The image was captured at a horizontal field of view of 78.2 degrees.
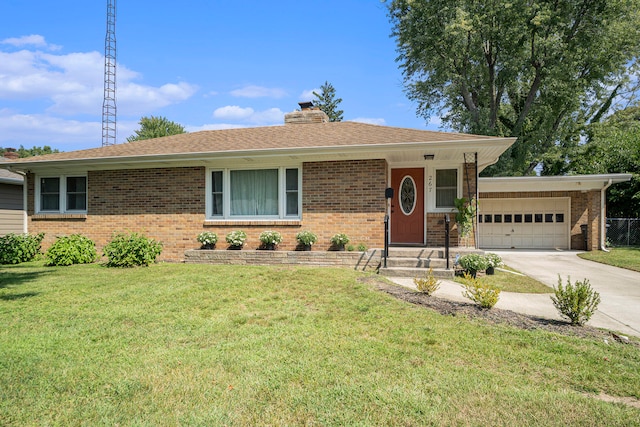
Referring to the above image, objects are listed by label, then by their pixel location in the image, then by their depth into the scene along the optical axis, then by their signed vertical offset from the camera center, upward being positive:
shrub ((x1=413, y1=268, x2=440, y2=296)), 6.33 -1.14
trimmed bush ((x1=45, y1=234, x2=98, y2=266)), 10.19 -1.01
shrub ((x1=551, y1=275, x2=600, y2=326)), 4.93 -1.09
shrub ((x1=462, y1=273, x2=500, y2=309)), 5.53 -1.15
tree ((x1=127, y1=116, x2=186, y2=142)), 36.62 +8.21
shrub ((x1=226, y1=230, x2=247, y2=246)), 10.35 -0.62
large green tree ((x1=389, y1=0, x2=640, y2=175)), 19.52 +8.29
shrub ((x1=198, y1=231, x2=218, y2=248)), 10.52 -0.67
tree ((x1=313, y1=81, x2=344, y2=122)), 43.28 +12.74
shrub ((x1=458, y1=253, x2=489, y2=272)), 8.35 -0.99
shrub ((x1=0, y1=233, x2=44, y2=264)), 10.88 -1.00
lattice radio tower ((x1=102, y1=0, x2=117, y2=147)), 28.95 +10.45
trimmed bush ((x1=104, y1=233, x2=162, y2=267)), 9.66 -0.95
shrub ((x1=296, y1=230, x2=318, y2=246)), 9.91 -0.58
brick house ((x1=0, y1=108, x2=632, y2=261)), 9.85 +0.82
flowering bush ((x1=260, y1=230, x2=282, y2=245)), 10.13 -0.60
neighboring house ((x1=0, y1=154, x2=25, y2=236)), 14.13 +0.33
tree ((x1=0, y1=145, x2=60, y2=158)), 52.81 +8.57
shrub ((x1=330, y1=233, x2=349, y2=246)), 9.63 -0.59
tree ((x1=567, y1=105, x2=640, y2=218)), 18.08 +3.18
